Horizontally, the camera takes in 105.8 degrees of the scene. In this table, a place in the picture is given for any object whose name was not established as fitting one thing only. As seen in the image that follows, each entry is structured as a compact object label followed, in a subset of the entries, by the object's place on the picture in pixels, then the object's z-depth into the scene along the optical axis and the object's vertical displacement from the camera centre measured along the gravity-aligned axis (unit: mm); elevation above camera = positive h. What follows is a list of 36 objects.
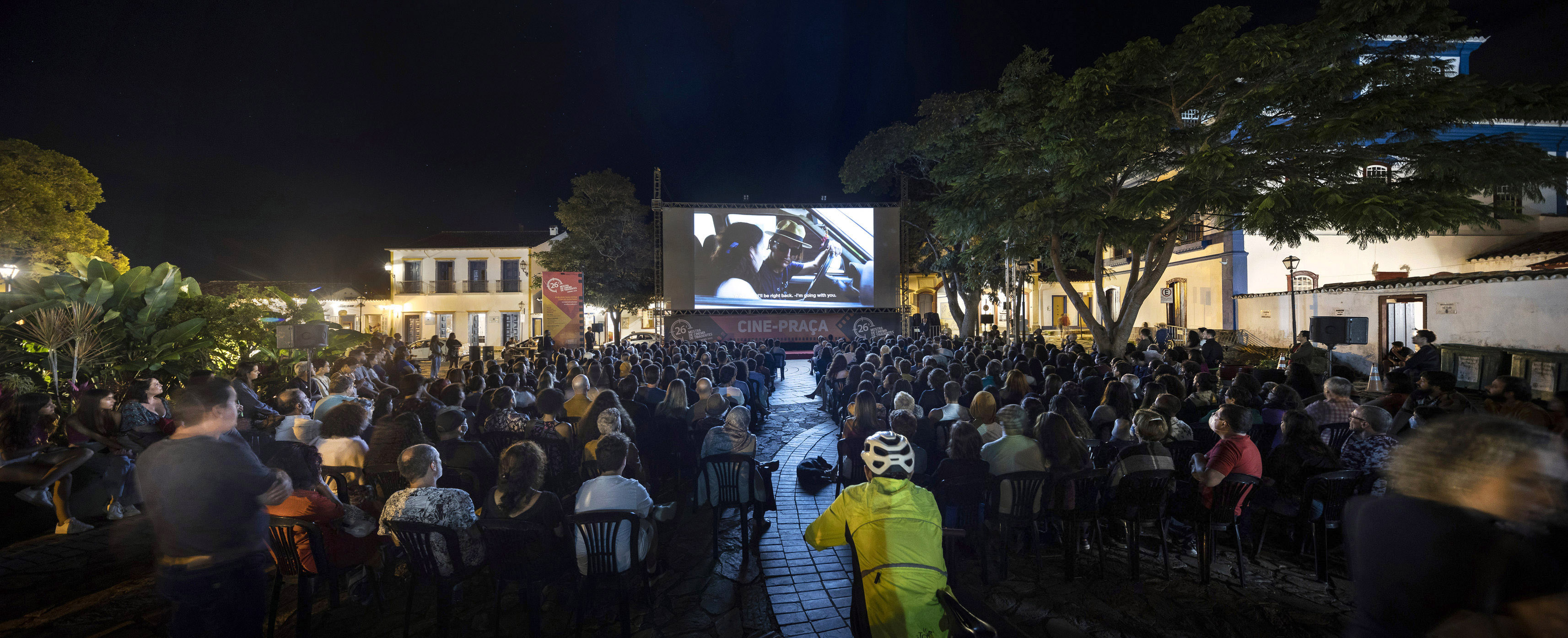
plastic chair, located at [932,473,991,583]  3592 -1112
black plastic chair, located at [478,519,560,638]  2881 -1164
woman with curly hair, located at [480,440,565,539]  2838 -822
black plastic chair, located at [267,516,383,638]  2920 -1165
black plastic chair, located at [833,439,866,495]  4457 -1095
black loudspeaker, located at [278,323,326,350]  7035 -175
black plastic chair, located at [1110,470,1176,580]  3621 -1131
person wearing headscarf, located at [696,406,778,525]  4230 -886
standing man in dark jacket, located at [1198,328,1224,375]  9938 -561
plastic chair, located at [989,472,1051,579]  3613 -1095
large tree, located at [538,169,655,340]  24031 +3260
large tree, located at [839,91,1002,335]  17250 +5043
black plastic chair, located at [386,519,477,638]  2756 -1111
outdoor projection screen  19703 +2175
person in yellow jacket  2168 -840
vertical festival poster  13859 +367
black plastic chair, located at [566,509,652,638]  2854 -1075
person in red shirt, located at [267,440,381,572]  2984 -955
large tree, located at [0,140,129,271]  15195 +3153
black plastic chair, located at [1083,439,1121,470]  4426 -1021
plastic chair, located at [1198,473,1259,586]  3537 -1173
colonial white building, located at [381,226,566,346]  28422 +1562
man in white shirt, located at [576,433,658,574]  2973 -850
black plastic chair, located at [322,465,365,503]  3657 -943
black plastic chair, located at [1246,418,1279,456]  4820 -949
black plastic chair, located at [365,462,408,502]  3639 -963
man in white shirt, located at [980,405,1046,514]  3697 -827
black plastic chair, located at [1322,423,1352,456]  4539 -893
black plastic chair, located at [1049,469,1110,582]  3662 -1192
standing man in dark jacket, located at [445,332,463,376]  13367 -643
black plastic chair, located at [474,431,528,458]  4340 -877
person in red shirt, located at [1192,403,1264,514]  3510 -799
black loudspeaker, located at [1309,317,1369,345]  8352 -150
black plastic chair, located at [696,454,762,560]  4070 -1091
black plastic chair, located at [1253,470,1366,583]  3488 -1068
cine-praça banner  20750 -194
